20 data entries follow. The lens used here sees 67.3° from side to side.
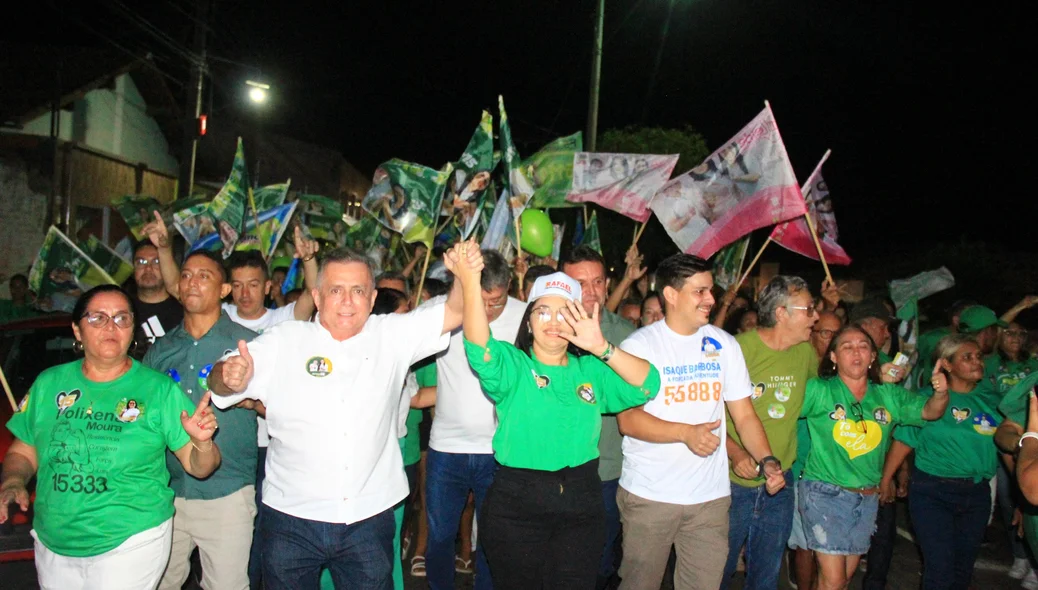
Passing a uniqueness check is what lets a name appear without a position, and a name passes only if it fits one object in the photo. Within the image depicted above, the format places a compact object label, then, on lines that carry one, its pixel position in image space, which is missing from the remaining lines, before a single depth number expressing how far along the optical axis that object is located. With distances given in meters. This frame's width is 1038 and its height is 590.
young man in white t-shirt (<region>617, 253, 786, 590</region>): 4.32
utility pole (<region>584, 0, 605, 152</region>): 15.63
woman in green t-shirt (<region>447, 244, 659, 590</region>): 3.59
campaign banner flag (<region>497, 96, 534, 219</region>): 7.62
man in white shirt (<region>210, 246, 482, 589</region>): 3.62
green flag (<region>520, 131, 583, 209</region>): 8.44
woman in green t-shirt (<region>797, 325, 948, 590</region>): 4.92
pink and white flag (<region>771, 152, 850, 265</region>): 7.79
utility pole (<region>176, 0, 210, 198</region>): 15.87
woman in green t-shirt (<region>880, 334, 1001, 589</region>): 5.23
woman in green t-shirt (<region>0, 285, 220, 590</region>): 3.56
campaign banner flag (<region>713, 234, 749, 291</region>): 9.21
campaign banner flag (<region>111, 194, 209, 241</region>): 10.07
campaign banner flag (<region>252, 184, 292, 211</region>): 9.49
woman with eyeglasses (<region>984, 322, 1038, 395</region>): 6.87
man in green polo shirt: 4.28
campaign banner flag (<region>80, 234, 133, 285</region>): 7.41
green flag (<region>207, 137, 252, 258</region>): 8.16
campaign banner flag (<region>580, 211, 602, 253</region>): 9.47
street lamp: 19.58
